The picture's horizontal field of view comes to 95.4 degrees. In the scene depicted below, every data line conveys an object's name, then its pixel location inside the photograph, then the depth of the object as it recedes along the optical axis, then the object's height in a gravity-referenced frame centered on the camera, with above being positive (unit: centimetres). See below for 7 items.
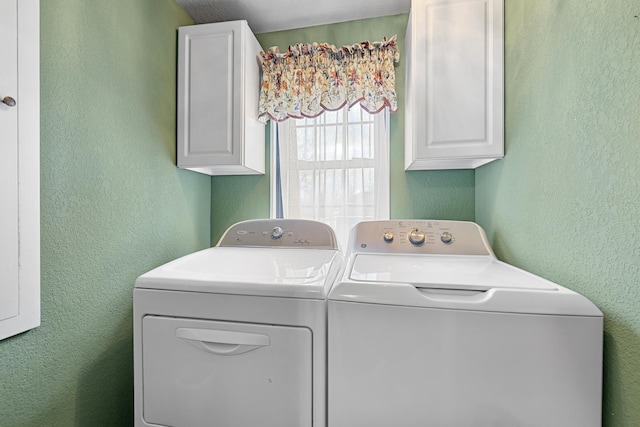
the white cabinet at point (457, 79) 142 +66
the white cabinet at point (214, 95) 170 +67
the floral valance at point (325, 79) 181 +84
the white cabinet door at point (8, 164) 92 +14
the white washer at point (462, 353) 79 -41
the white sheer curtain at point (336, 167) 197 +29
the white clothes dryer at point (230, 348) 94 -47
